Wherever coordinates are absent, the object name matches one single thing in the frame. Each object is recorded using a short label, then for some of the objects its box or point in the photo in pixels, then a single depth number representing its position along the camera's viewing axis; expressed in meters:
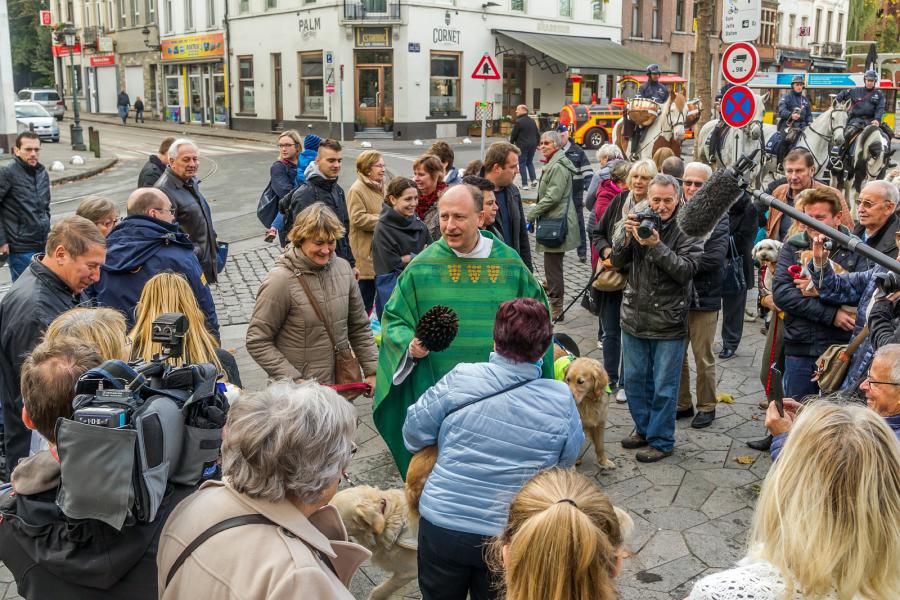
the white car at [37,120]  30.41
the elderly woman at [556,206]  8.87
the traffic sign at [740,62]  10.51
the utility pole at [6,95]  22.78
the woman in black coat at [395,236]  6.41
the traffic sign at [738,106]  10.67
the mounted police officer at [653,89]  15.95
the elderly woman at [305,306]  4.66
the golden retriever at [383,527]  3.94
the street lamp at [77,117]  28.58
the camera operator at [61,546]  2.43
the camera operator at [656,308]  5.49
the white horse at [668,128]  14.05
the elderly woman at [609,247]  6.63
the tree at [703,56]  17.81
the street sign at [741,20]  10.81
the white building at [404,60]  33.38
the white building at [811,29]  53.78
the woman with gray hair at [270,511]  2.10
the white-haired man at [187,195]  6.80
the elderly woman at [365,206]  7.56
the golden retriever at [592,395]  5.45
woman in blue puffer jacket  3.05
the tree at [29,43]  57.91
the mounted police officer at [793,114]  14.73
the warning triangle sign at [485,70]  15.73
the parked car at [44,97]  42.88
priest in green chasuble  4.34
